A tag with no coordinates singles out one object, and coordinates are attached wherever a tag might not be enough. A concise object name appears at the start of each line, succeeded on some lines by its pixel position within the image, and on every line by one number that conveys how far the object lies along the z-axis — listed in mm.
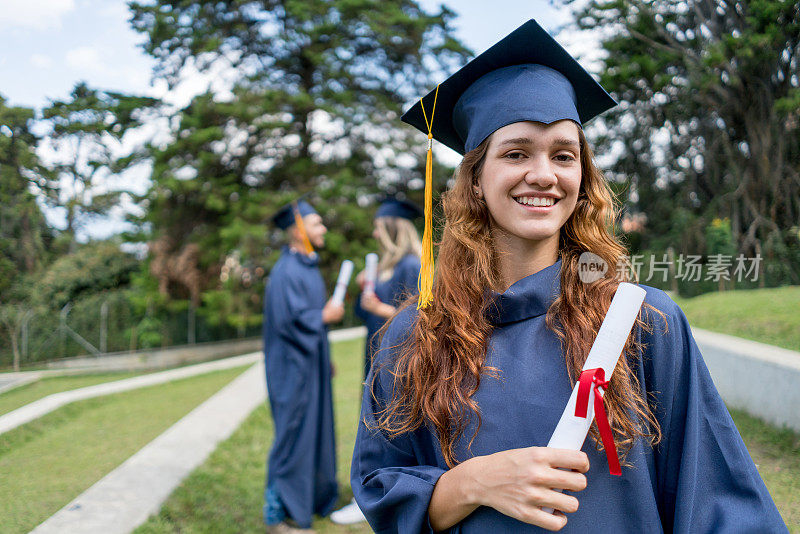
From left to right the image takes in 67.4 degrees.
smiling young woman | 1240
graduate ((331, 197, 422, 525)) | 4543
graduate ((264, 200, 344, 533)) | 4074
